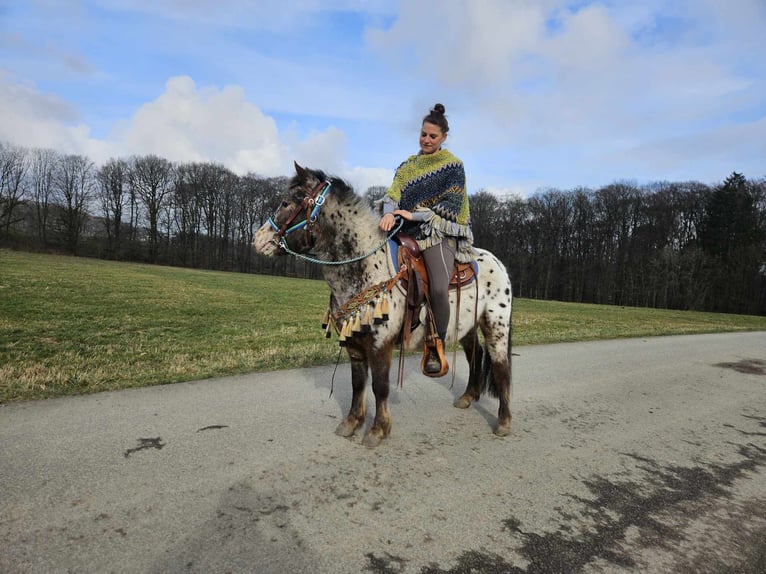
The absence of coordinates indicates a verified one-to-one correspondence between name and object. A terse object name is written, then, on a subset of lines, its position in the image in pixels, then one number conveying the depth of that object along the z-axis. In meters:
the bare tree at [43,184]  55.33
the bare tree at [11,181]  49.72
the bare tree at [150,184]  60.66
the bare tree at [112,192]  59.53
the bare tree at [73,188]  55.59
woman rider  4.13
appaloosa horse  3.94
